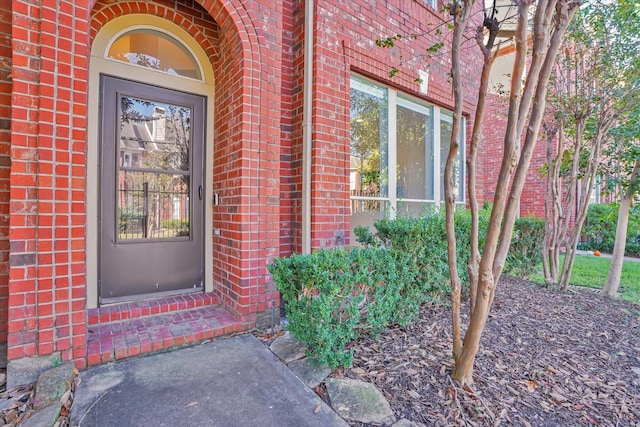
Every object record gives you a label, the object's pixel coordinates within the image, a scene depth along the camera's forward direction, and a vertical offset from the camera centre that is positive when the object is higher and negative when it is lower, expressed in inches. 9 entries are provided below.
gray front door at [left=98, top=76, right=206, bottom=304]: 108.7 +7.6
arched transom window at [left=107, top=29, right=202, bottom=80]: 111.7 +58.9
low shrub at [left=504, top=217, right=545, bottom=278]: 174.9 -17.7
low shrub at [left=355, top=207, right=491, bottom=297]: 109.2 -10.0
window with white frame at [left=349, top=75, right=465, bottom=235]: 151.3 +33.0
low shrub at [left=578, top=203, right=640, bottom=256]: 311.6 -19.0
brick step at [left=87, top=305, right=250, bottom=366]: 87.4 -37.1
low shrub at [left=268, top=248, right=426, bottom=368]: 79.3 -22.3
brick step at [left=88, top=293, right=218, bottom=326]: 101.7 -32.8
